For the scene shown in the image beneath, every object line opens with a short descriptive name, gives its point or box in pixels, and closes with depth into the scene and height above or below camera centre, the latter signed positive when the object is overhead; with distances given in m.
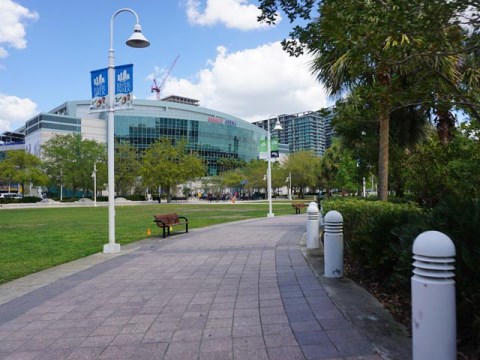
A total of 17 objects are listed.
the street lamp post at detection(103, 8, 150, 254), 10.86 +2.04
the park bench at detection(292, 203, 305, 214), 28.15 -1.28
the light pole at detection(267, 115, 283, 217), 24.28 +2.52
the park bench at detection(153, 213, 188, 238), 13.66 -1.06
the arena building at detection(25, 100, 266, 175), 104.31 +16.34
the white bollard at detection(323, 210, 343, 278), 6.62 -0.91
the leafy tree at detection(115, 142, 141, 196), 72.44 +3.97
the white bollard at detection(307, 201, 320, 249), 10.23 -0.99
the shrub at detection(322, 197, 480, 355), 3.29 -0.62
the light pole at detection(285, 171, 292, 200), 75.45 +1.65
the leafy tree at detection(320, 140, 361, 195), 34.06 +1.68
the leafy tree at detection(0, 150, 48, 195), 62.03 +3.08
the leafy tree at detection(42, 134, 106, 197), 65.81 +4.74
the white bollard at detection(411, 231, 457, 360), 2.99 -0.78
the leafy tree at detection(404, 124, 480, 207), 9.43 +0.54
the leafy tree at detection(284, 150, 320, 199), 75.08 +3.92
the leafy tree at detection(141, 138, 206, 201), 64.31 +3.52
